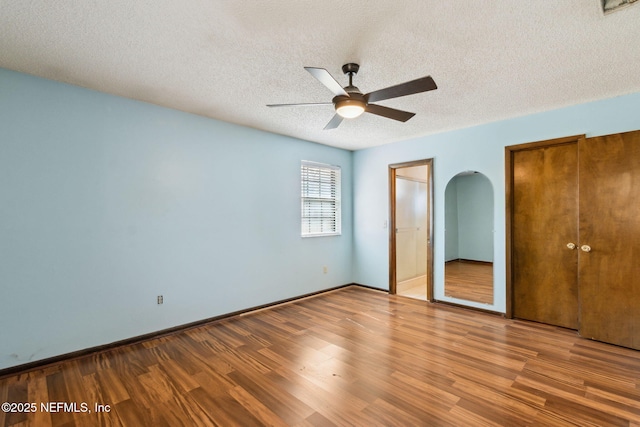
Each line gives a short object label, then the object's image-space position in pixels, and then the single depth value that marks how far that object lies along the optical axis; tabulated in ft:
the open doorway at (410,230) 14.46
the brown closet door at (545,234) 10.73
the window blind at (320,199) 15.58
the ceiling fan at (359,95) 6.17
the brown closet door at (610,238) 9.13
